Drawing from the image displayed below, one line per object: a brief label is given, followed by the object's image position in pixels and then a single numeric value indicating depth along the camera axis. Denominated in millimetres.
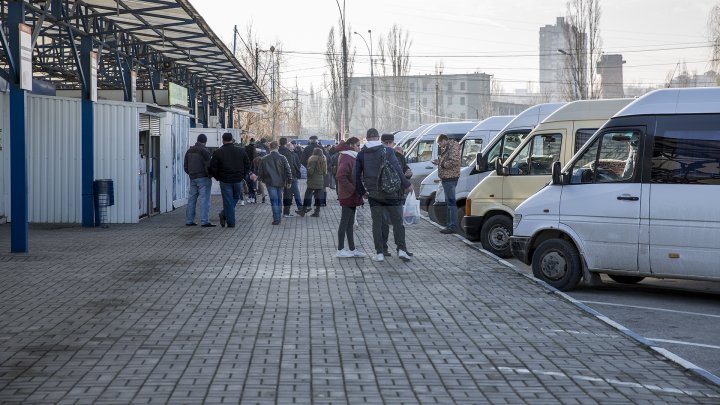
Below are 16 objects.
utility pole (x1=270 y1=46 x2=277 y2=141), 62709
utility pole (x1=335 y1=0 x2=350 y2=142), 41469
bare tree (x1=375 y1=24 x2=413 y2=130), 87812
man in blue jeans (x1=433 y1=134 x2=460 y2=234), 18844
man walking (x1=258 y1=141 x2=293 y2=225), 22406
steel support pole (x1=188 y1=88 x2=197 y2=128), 40175
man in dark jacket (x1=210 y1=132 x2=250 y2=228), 21203
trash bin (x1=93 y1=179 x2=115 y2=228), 21094
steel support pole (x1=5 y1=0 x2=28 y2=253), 15688
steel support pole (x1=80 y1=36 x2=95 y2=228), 21031
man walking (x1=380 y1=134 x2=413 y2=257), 14891
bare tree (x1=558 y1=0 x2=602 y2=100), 54906
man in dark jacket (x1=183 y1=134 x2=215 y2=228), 21578
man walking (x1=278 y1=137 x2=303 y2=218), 25203
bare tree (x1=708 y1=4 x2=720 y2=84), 53312
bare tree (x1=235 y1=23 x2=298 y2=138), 67812
